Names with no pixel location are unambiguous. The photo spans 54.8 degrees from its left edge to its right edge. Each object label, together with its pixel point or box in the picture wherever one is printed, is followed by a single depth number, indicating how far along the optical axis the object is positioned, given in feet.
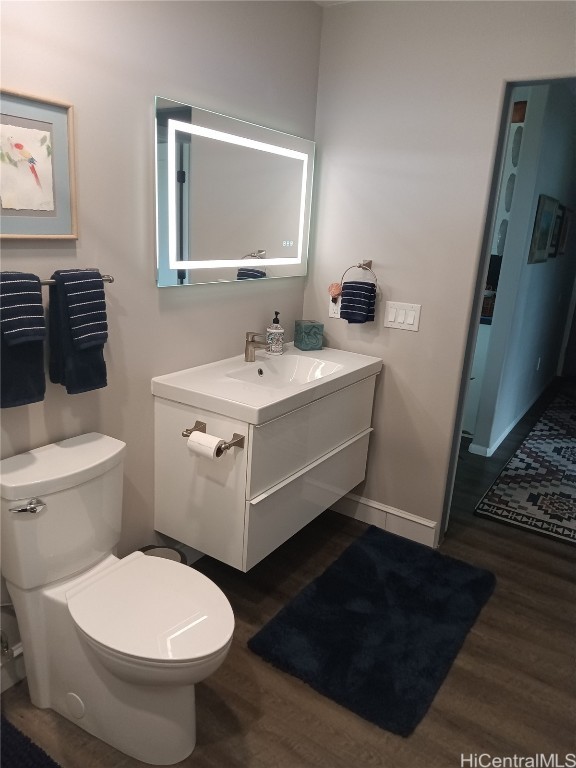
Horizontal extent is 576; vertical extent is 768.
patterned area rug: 9.73
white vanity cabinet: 6.30
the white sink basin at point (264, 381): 6.19
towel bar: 5.86
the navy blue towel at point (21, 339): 4.82
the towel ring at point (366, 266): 8.55
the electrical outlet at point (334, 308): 9.02
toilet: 4.79
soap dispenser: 8.18
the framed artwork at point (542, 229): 12.04
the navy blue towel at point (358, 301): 8.36
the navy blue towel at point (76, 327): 5.33
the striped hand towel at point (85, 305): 5.33
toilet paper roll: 6.01
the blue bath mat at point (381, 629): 6.02
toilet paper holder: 6.07
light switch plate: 8.30
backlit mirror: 6.46
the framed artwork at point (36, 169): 4.85
